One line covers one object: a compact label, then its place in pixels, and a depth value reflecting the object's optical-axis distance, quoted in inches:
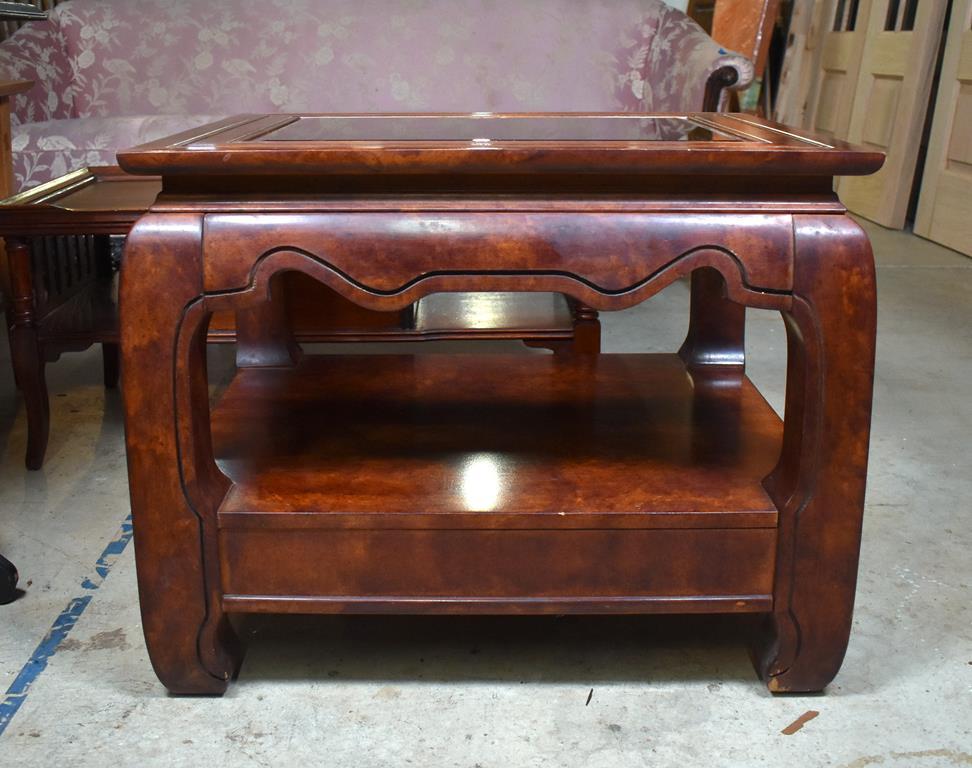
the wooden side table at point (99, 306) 73.5
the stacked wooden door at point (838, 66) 192.9
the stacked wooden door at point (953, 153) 154.4
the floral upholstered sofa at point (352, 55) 136.0
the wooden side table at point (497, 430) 43.1
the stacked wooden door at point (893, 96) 164.4
